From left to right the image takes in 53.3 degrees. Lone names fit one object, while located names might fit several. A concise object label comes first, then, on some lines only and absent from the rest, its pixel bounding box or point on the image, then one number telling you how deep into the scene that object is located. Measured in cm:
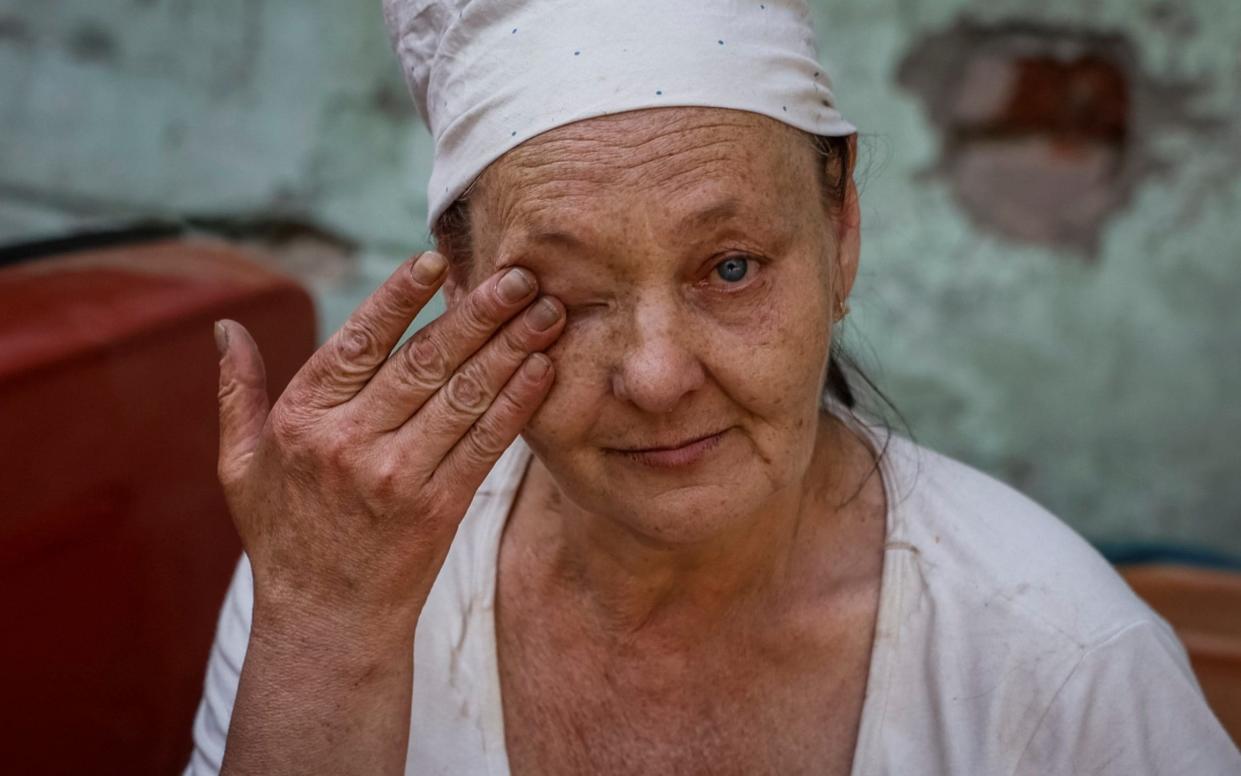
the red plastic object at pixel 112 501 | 228
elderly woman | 166
